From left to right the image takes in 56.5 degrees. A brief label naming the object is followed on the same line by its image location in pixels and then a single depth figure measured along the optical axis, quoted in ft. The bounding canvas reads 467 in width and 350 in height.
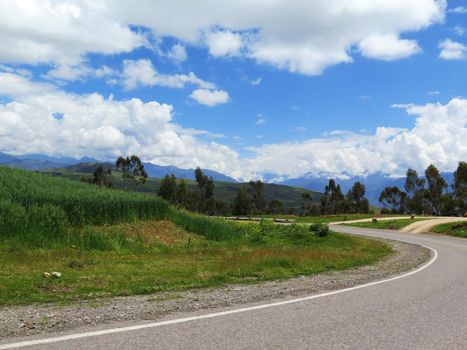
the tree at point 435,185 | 337.11
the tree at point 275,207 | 480.23
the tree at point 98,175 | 441.68
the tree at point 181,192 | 404.98
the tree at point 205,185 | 432.66
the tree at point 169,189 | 390.21
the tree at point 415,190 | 358.64
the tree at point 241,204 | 373.81
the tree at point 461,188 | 256.36
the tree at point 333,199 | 396.45
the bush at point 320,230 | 100.59
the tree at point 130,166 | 475.31
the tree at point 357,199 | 392.47
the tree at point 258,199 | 426.51
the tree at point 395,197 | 408.87
